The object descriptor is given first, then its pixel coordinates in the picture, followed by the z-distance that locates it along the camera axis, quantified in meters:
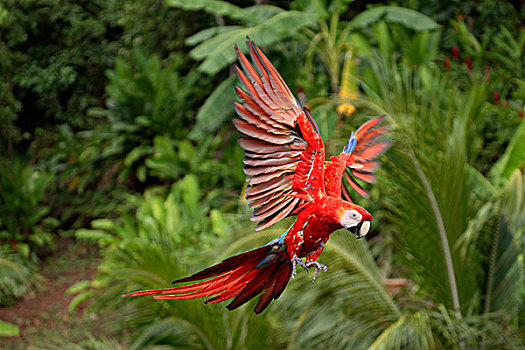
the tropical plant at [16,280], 7.90
